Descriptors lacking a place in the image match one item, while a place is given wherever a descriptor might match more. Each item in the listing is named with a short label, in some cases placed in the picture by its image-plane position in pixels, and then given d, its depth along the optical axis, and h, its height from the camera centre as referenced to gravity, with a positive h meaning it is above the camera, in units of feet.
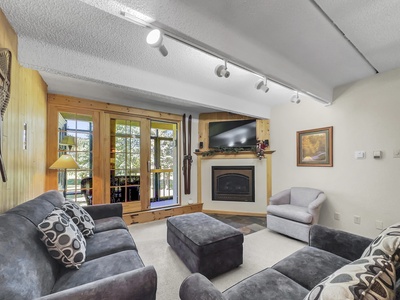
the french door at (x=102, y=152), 10.18 -0.05
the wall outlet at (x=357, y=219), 9.14 -3.51
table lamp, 8.76 -0.58
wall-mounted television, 13.89 +1.29
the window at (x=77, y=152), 10.40 -0.05
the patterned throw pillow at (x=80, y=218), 5.99 -2.28
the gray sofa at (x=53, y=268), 2.93 -2.31
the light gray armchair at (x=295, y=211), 8.78 -3.17
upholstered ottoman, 5.98 -3.33
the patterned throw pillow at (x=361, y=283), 1.98 -1.53
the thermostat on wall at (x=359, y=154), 9.08 -0.18
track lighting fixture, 4.09 +2.96
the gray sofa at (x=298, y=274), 3.20 -2.84
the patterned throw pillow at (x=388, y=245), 2.53 -1.43
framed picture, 10.37 +0.21
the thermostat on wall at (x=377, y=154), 8.52 -0.17
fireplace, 13.69 -2.51
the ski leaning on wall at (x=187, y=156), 14.08 -0.40
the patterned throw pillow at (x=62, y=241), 4.14 -2.14
